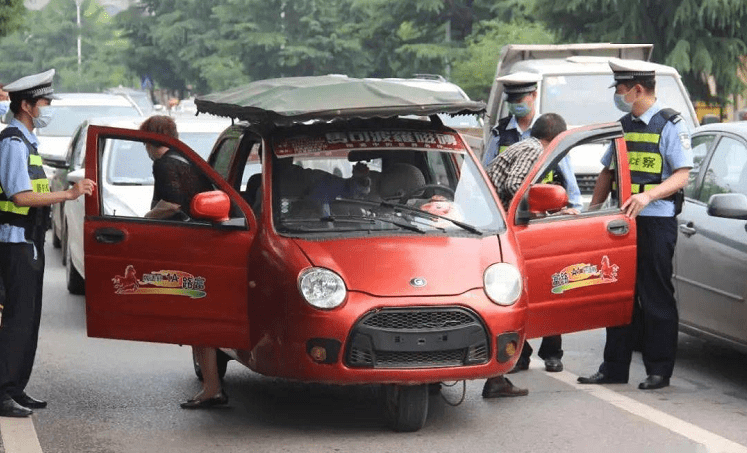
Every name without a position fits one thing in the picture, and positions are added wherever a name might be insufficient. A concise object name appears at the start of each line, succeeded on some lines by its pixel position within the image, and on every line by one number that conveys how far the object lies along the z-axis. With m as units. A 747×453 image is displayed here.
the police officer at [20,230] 8.60
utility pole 95.19
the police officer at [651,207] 9.44
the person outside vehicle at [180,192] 8.83
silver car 9.27
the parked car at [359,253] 7.83
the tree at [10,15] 31.22
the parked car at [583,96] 16.34
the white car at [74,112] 24.09
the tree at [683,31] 26.97
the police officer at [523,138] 10.23
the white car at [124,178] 12.84
